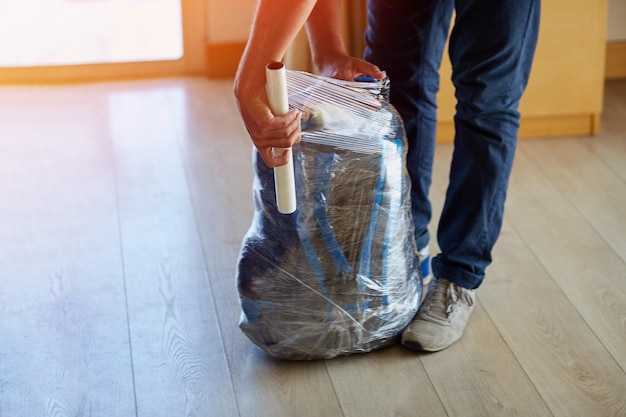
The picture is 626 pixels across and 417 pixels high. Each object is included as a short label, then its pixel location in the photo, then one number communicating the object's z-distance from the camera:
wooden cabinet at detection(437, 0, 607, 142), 3.27
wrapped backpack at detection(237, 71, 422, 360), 2.25
